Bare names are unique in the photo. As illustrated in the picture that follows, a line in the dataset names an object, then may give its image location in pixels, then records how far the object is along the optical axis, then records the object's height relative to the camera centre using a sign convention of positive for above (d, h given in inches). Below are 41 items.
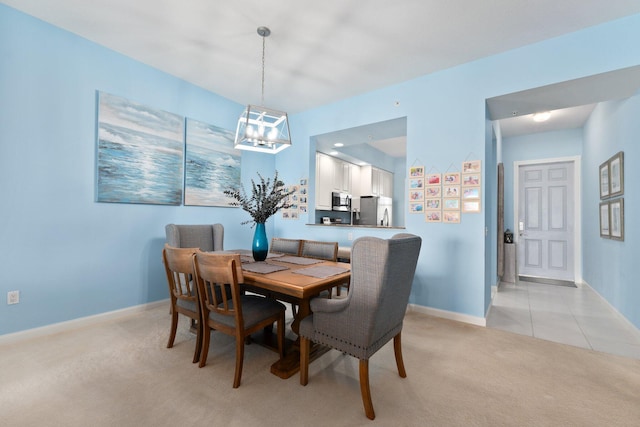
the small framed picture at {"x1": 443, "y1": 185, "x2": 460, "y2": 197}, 122.7 +11.8
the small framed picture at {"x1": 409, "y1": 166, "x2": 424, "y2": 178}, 132.4 +21.9
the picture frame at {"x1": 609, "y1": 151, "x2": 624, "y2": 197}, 119.1 +20.2
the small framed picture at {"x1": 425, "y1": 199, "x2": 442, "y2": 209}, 127.4 +6.4
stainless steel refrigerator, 241.0 +5.4
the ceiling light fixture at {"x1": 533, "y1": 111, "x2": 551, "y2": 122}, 165.5 +62.3
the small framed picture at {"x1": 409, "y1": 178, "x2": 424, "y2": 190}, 132.0 +16.2
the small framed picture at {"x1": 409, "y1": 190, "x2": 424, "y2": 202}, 132.3 +10.4
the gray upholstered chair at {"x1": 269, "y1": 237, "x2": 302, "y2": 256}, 118.3 -13.8
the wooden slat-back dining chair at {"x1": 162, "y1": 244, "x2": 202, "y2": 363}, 78.2 -23.8
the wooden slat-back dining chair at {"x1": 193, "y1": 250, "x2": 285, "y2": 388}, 68.4 -26.4
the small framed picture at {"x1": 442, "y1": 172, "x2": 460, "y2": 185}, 122.6 +17.4
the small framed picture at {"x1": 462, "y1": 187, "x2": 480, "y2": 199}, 118.0 +10.6
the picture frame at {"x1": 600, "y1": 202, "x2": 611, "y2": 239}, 136.8 -0.8
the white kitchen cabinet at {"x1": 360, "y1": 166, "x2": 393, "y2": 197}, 258.1 +33.9
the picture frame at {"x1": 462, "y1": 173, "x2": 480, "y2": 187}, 117.6 +16.4
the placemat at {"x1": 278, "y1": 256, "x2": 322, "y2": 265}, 97.7 -16.5
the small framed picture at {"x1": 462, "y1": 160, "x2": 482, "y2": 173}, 117.4 +22.2
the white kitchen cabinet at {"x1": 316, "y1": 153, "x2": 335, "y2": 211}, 202.8 +27.3
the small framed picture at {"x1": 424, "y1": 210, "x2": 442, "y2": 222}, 127.2 +0.4
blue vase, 97.0 -10.3
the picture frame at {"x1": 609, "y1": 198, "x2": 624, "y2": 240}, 118.5 +0.0
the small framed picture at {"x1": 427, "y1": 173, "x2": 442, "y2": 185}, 127.3 +17.9
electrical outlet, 92.2 -28.7
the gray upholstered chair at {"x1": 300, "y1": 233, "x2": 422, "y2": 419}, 59.2 -20.4
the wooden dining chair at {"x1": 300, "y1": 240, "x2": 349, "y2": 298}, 108.0 -13.9
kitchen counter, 137.4 -5.7
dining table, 68.2 -16.8
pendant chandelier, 95.2 +31.4
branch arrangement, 97.3 +3.1
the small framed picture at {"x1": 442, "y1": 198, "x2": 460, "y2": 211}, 122.6 +5.9
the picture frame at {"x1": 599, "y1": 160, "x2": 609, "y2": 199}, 137.1 +20.3
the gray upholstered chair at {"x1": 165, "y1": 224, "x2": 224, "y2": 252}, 117.7 -10.2
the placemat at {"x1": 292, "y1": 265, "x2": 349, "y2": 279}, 76.7 -16.5
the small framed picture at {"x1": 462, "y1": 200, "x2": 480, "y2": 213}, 117.7 +4.9
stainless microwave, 221.7 +11.8
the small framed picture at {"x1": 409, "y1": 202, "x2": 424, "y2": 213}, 132.1 +4.7
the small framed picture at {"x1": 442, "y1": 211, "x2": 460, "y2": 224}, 122.6 +0.1
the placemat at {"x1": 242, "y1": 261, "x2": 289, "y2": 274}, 80.3 -16.3
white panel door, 198.5 -1.8
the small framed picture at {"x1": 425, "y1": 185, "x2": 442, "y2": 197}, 127.3 +12.0
